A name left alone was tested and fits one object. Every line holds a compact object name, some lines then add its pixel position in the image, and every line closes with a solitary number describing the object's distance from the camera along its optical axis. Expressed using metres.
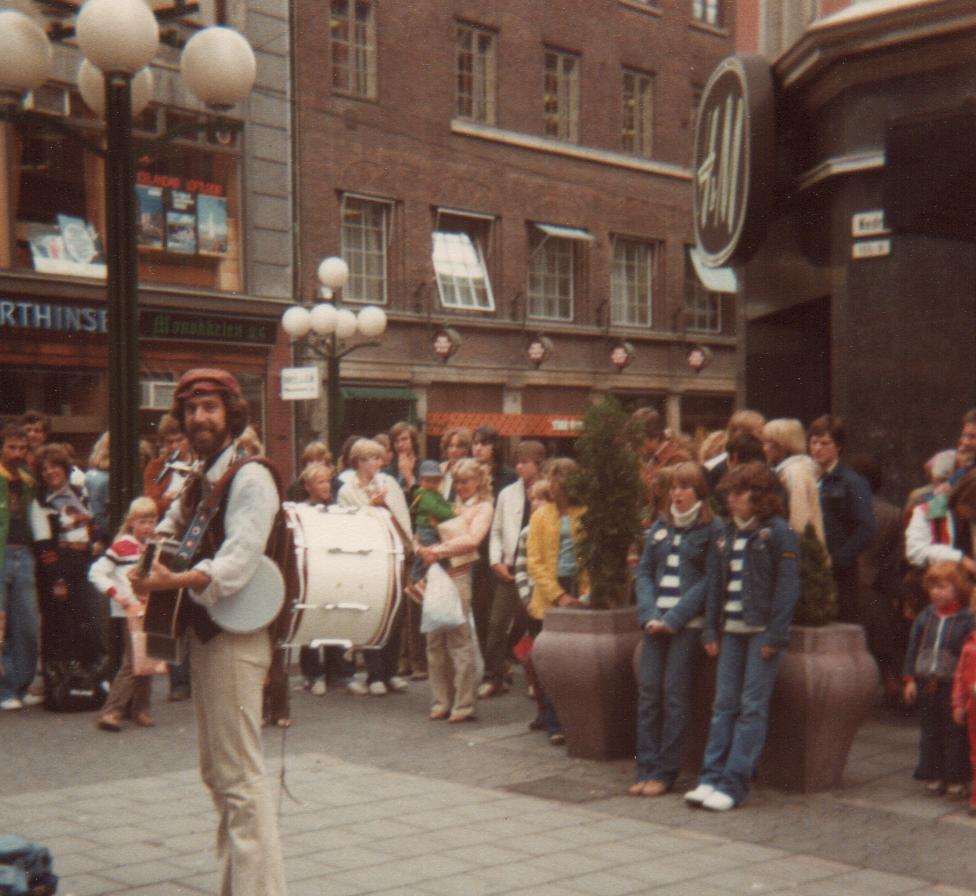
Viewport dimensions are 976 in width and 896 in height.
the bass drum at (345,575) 8.12
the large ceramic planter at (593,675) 8.47
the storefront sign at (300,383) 18.86
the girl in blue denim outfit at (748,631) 7.45
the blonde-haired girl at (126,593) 9.71
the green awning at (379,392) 25.92
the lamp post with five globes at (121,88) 9.15
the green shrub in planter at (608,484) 8.47
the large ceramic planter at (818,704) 7.64
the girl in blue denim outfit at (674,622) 7.75
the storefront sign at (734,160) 12.13
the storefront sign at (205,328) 22.23
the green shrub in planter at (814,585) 7.73
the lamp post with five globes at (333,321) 19.30
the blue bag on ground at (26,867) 5.11
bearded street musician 5.14
